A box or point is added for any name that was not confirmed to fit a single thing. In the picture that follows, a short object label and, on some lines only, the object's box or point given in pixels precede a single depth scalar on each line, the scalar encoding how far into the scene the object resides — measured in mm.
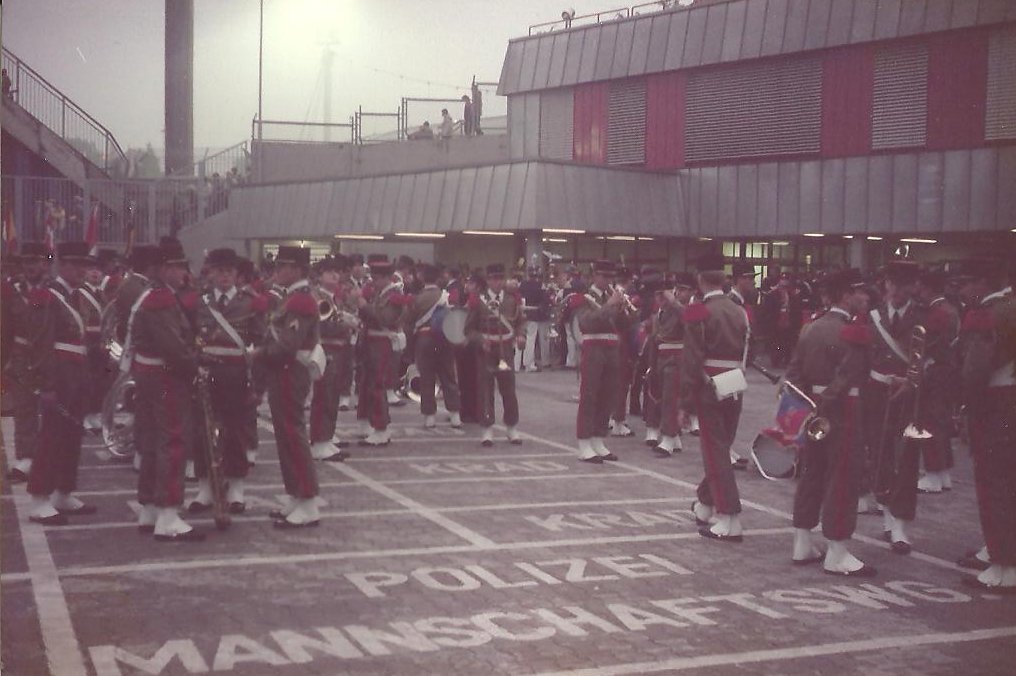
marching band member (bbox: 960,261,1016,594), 8266
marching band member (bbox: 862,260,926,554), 9398
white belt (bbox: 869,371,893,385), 10094
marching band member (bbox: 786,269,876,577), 8594
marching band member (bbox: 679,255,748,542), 9594
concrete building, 26469
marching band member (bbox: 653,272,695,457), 14164
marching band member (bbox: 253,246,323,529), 9586
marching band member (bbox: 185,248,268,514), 10125
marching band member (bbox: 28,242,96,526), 9570
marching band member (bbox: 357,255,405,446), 14258
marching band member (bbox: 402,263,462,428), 16422
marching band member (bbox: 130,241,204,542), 9078
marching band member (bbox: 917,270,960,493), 10625
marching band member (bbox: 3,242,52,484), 10227
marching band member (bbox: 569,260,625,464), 13289
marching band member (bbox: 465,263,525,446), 14576
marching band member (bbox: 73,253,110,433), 12695
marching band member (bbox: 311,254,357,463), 12820
